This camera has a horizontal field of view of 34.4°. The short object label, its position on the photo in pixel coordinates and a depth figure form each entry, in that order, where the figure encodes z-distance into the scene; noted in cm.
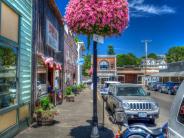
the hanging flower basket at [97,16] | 797
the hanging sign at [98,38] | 845
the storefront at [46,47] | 1289
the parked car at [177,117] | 383
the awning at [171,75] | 4363
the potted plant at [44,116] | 1157
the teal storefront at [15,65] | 855
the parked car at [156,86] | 4616
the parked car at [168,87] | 3862
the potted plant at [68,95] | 2297
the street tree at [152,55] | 14882
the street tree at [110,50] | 12234
